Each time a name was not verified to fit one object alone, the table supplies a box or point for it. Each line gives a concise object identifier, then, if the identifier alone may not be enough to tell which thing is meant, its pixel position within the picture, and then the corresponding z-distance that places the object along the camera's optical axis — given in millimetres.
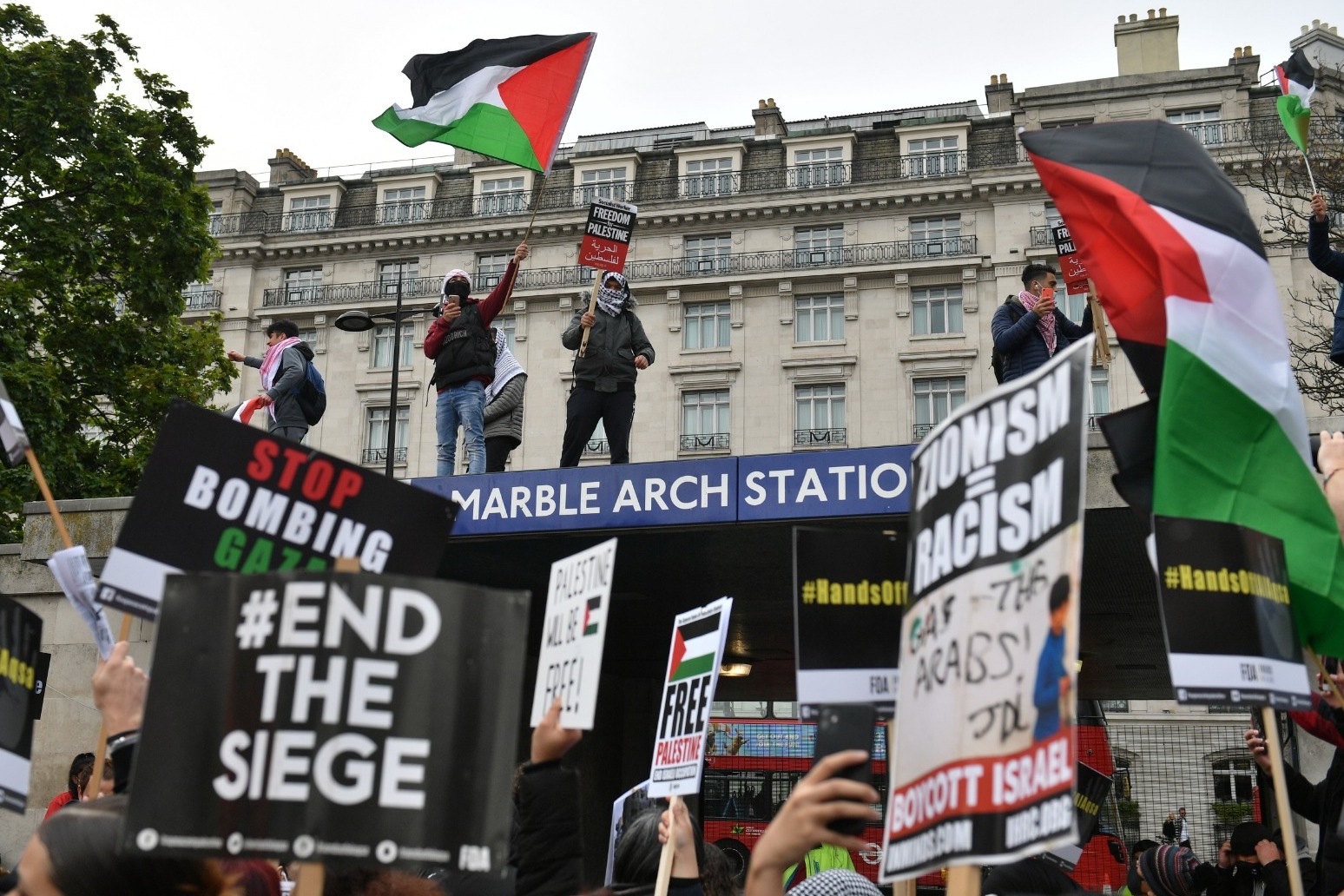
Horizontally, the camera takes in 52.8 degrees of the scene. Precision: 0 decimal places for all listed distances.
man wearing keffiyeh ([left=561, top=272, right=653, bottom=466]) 12539
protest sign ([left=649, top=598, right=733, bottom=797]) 5609
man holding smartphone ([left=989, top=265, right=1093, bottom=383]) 10773
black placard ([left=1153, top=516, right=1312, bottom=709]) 4633
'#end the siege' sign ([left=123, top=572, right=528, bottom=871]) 3053
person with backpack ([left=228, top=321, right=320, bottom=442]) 12734
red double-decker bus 22000
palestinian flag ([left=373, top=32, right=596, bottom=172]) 13188
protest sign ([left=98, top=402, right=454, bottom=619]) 4152
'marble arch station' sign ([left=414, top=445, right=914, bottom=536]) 10211
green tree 21234
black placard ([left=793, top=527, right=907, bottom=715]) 4375
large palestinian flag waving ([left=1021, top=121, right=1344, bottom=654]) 5070
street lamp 21594
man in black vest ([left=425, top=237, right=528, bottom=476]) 12484
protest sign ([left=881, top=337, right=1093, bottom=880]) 2869
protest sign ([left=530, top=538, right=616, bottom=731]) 4773
